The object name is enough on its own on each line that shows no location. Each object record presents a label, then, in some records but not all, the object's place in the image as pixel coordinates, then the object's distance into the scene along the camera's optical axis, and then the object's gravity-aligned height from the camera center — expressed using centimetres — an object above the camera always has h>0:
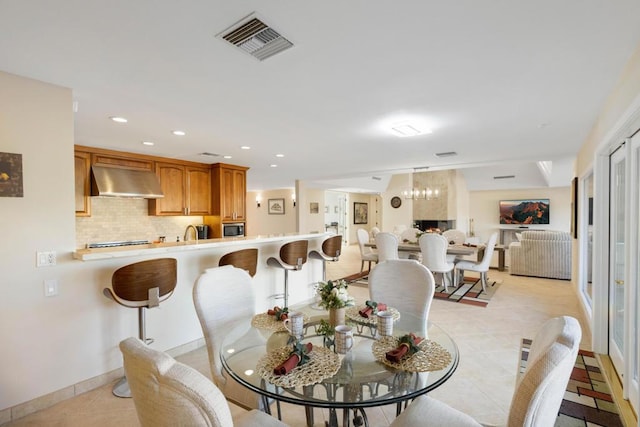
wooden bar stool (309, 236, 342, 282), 443 -58
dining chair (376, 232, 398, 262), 559 -64
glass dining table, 125 -72
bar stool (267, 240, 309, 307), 374 -58
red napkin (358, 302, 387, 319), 194 -63
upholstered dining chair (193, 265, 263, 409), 170 -63
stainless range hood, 422 +39
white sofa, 608 -93
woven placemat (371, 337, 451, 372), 139 -68
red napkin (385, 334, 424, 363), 141 -65
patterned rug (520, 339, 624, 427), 204 -137
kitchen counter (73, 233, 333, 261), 236 -34
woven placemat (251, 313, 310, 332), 183 -67
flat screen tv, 979 -8
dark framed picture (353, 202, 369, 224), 1283 -15
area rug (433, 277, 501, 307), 487 -140
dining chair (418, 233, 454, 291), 512 -70
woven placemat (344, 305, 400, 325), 192 -66
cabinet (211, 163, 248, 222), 562 +32
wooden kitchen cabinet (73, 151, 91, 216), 417 +38
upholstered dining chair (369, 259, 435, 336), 224 -58
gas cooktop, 421 -46
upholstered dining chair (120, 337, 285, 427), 80 -47
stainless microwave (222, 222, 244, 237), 568 -35
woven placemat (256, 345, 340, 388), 127 -68
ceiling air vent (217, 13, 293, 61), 157 +91
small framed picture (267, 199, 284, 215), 1135 +12
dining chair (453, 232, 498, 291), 533 -95
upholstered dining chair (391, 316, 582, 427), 92 -51
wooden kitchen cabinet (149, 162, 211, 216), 506 +34
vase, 180 -61
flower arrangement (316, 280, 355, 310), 176 -48
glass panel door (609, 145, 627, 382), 259 -42
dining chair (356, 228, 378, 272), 659 -76
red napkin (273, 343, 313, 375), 130 -65
